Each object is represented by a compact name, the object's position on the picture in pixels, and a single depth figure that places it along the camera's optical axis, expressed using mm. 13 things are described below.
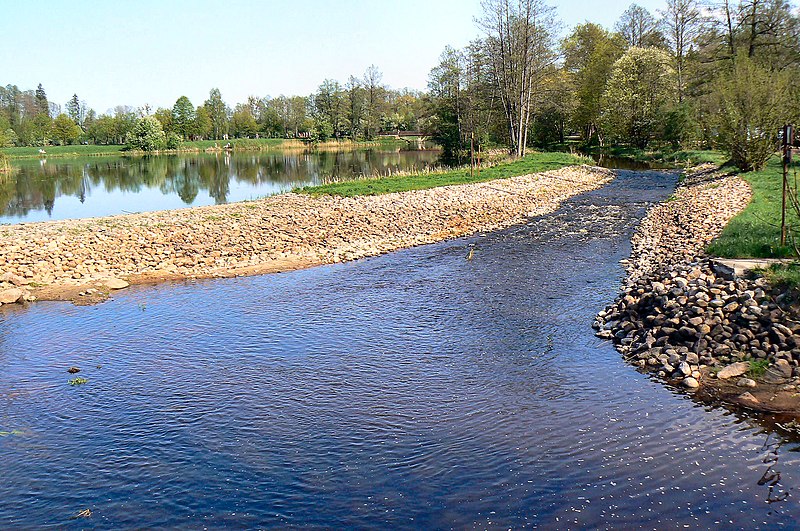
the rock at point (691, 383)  10117
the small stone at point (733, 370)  10250
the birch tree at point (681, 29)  58531
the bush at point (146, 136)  102312
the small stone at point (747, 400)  9422
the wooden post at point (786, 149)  12880
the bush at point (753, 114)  31250
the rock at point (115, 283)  17109
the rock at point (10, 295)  15578
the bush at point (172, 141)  106500
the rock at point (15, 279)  16750
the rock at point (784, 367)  10031
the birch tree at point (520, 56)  53281
